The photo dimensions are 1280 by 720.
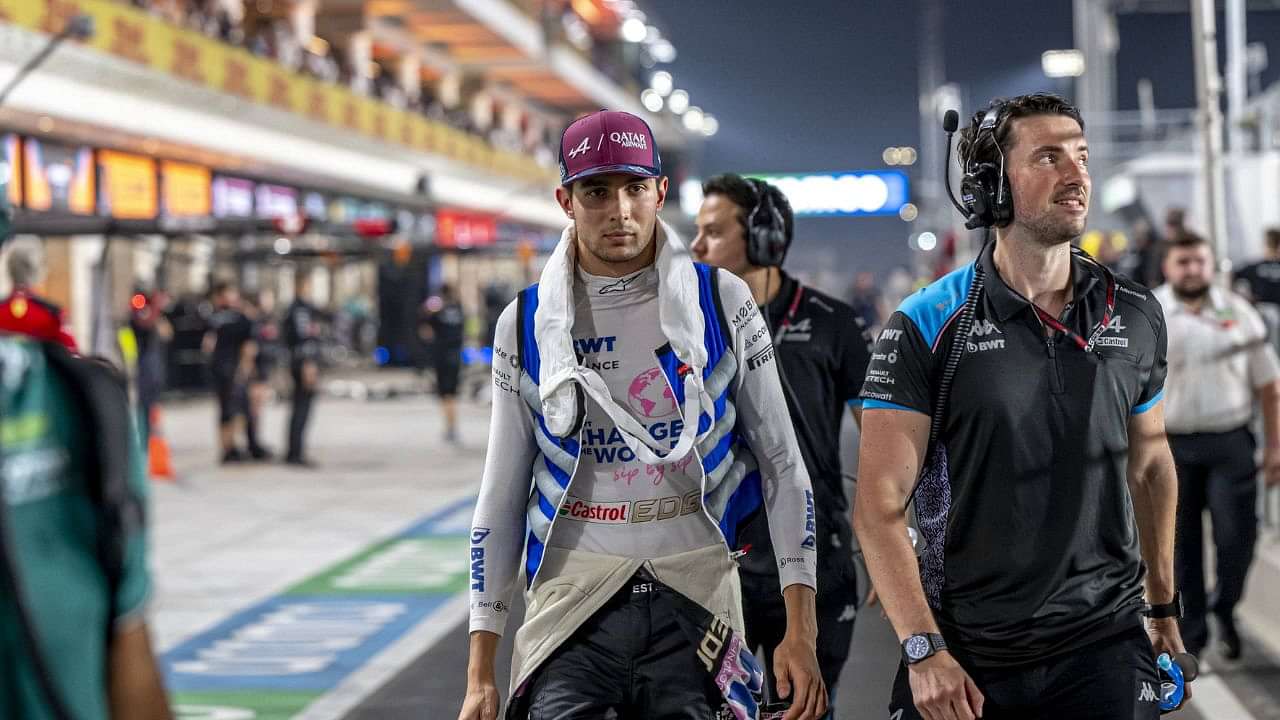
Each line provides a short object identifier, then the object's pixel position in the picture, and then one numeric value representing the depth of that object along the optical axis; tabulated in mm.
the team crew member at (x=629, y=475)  3535
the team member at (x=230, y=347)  19109
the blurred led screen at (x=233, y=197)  31844
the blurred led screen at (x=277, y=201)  34344
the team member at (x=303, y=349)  18891
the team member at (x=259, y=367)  20156
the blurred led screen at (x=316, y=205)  37312
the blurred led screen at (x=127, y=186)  26578
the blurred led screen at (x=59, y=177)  24250
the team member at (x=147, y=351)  18047
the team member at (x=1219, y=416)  7992
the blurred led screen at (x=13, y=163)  23062
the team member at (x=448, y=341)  21625
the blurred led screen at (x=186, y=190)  29094
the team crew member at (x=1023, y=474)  3455
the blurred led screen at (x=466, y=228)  47094
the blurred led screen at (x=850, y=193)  30375
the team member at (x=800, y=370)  4910
